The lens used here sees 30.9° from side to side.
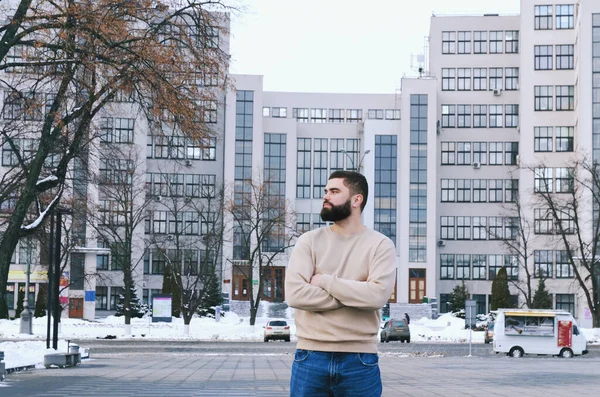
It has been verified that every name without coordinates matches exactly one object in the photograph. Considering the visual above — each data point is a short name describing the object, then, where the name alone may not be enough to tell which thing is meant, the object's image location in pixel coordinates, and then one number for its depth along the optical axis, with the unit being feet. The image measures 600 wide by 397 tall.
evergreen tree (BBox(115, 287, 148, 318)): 286.25
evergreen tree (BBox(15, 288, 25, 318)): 272.56
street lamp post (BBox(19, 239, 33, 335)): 184.55
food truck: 153.48
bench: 93.30
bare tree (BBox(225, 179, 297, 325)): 240.53
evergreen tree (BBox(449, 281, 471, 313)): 303.07
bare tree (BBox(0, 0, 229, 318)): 68.49
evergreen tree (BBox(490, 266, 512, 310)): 296.12
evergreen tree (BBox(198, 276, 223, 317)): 293.43
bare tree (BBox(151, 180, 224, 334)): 288.94
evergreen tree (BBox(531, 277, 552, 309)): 275.18
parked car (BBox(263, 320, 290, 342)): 199.82
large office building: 323.16
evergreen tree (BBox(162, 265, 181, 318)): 292.61
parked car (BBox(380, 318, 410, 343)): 200.64
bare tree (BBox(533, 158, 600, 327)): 295.07
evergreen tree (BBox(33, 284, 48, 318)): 256.11
